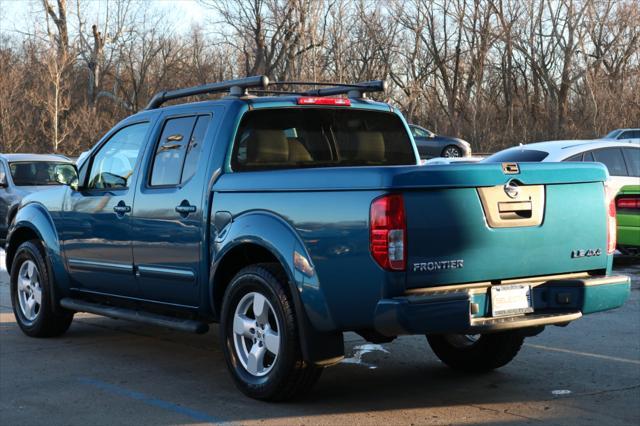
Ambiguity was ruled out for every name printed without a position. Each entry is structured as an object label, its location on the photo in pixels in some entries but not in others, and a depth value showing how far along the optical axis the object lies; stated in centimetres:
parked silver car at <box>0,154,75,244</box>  1755
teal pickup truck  524
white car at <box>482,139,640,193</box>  1374
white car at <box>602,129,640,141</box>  3556
